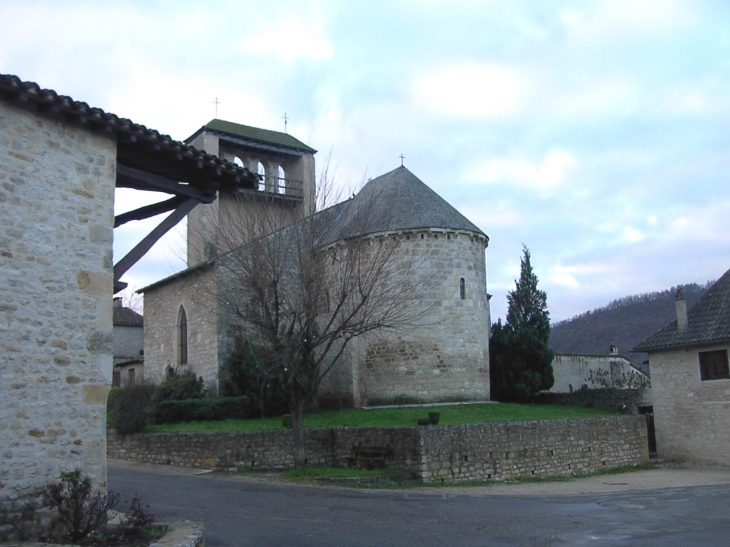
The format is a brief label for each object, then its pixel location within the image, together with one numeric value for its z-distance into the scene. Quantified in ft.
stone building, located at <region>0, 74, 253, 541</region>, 27.25
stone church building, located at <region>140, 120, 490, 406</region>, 82.89
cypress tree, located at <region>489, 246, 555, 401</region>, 92.58
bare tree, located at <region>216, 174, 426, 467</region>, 61.31
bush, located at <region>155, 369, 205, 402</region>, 88.12
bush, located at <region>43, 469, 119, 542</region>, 26.03
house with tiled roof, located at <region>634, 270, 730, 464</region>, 77.82
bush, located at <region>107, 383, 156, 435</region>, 75.20
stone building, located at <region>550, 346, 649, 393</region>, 112.27
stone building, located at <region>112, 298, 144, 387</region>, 120.57
